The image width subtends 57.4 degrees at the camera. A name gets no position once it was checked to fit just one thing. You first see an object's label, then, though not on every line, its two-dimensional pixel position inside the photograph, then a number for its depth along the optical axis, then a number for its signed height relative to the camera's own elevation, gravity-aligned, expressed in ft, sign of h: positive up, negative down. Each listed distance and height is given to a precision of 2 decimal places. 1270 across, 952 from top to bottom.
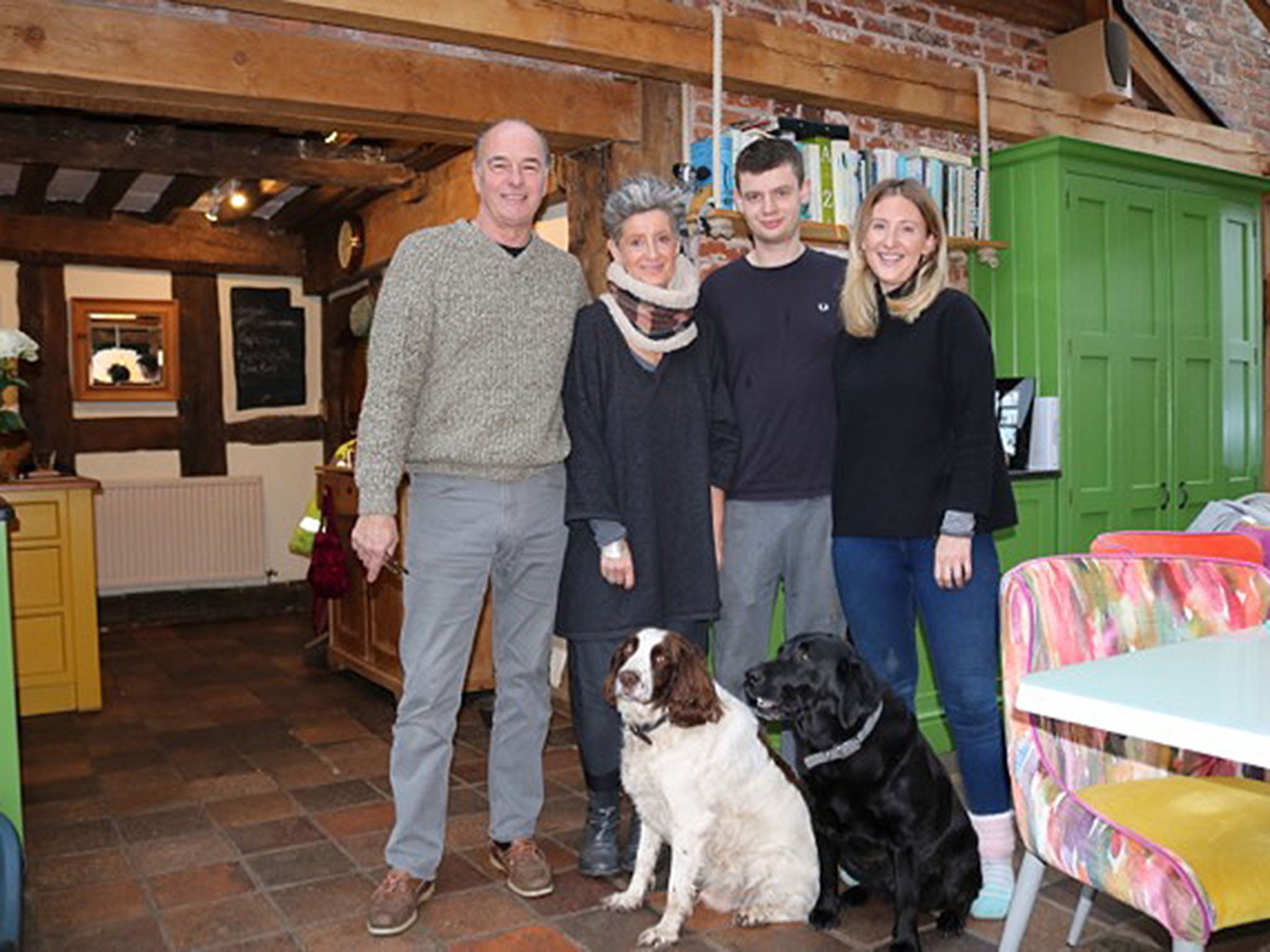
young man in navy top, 8.96 +0.11
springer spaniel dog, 8.01 -2.52
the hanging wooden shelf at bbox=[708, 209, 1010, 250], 12.55 +2.21
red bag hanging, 16.21 -1.76
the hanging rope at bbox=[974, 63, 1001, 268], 14.53 +2.75
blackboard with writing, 24.21 +2.00
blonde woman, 8.11 -0.36
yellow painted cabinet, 14.80 -1.94
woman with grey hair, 8.45 -0.11
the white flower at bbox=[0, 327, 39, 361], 14.33 +1.30
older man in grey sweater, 8.09 -0.02
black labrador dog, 7.59 -2.27
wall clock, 21.72 +3.71
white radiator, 22.43 -1.76
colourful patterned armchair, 5.32 -1.95
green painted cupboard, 14.25 +1.37
